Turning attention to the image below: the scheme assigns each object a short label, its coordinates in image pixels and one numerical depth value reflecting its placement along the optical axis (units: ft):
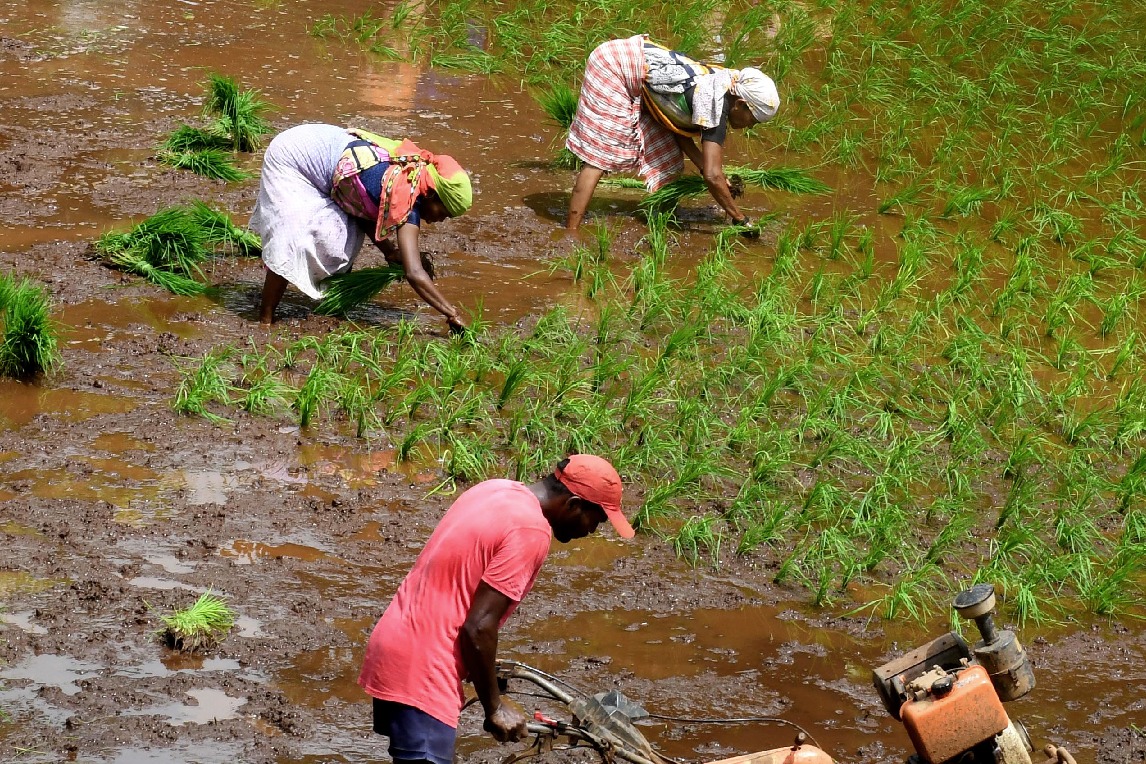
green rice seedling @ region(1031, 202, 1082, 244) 51.31
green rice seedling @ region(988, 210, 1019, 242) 50.80
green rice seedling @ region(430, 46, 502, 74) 60.29
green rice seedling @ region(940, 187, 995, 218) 51.98
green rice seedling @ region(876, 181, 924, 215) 51.98
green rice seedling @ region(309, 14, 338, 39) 61.72
